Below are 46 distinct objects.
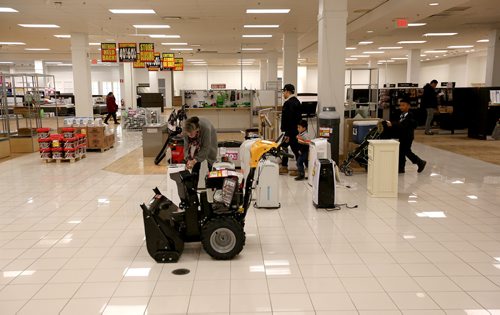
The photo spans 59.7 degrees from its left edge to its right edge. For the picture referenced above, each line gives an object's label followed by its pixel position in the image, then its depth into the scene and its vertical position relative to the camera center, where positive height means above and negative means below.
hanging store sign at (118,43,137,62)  13.56 +1.31
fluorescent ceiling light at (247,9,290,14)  11.34 +2.18
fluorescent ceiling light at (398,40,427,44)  19.42 +2.36
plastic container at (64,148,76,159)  10.26 -1.37
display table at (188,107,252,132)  16.06 -0.83
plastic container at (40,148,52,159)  10.24 -1.37
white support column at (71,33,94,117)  14.23 +0.60
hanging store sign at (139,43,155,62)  14.35 +1.45
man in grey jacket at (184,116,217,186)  5.32 -0.63
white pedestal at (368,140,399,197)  6.75 -1.12
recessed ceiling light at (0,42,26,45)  18.97 +2.23
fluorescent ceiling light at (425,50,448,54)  25.11 +2.48
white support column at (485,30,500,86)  15.84 +1.22
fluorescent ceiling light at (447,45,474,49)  22.32 +2.46
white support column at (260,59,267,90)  31.09 +1.70
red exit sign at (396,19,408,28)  11.51 +1.91
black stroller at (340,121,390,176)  8.18 -1.08
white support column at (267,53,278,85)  24.78 +1.74
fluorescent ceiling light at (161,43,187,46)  19.84 +2.29
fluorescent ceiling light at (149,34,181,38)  16.55 +2.24
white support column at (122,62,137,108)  20.28 +0.39
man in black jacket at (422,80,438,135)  14.48 -0.12
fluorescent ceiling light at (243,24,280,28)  14.35 +2.24
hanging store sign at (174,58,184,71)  20.09 +1.44
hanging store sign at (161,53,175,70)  17.58 +1.38
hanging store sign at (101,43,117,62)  13.65 +1.33
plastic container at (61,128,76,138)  10.50 -0.90
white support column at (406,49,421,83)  23.31 +1.67
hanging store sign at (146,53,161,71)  18.24 +1.26
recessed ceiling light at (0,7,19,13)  10.54 +2.07
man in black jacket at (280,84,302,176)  8.31 -0.45
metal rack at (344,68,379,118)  11.18 -0.31
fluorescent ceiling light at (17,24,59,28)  13.46 +2.13
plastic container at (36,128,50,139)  10.64 -0.91
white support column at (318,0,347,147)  8.84 +0.82
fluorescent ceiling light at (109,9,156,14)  11.16 +2.14
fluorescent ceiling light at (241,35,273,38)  17.27 +2.30
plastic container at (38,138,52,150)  10.25 -1.13
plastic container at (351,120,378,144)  8.83 -0.69
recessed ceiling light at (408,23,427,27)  13.85 +2.23
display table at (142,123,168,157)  11.01 -1.12
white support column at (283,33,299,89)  15.99 +1.42
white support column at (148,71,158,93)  31.39 +0.97
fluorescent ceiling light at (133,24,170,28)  13.91 +2.20
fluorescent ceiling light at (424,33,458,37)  16.97 +2.34
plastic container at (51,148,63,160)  10.23 -1.36
